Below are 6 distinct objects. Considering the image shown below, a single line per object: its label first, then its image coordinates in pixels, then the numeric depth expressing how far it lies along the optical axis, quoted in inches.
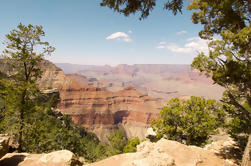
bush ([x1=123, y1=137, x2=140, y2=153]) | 1049.2
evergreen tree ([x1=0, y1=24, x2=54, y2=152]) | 503.8
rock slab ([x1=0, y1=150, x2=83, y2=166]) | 430.9
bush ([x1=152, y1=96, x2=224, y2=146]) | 610.2
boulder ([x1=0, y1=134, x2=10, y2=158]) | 428.5
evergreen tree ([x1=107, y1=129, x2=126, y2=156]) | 1383.2
